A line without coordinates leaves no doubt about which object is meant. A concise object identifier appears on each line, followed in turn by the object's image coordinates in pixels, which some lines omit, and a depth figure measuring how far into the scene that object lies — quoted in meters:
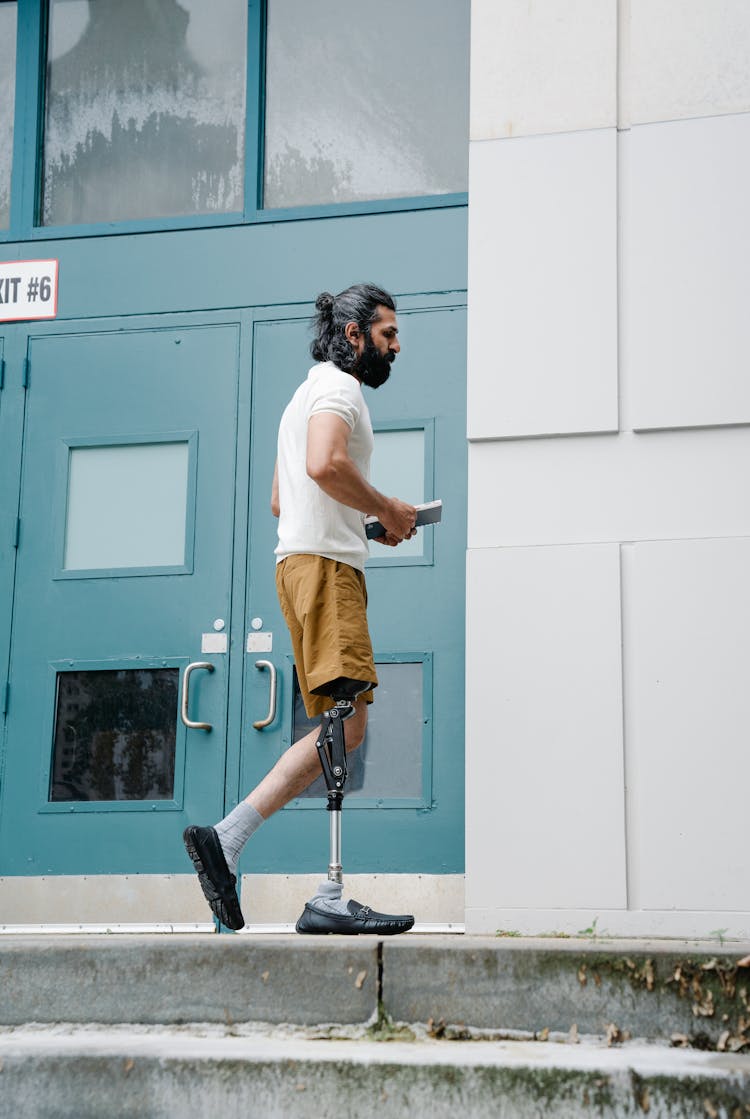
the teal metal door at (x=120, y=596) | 5.40
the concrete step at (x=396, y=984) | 3.23
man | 3.94
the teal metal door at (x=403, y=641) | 5.18
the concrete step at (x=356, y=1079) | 2.92
